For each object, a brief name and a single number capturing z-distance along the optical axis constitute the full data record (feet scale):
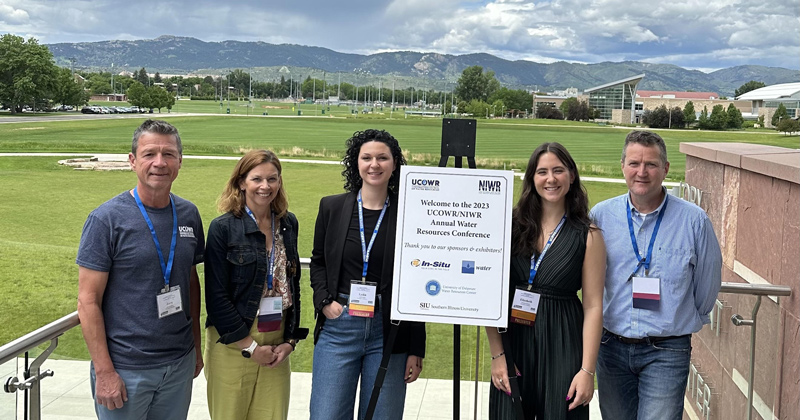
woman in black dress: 7.00
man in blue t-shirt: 6.88
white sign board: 7.28
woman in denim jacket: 7.76
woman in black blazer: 7.63
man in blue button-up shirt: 7.61
